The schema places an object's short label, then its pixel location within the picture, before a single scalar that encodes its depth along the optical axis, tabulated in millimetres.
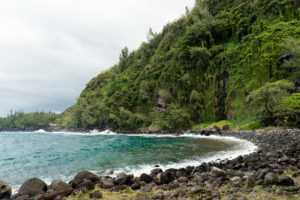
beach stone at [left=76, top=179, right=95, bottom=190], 8328
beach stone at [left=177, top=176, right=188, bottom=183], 8876
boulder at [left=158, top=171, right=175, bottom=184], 8930
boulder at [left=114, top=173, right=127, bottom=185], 9005
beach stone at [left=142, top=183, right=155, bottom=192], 7860
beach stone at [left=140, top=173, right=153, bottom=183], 9547
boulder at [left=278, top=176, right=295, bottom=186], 6187
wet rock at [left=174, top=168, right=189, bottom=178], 10056
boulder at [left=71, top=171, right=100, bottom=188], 9182
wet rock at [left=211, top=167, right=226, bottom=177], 8916
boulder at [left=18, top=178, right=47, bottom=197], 8359
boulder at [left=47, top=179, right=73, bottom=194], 8181
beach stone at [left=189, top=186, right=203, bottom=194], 6543
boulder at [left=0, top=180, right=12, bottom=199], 7809
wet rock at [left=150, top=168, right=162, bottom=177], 11280
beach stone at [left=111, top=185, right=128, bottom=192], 8041
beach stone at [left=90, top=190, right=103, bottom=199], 7155
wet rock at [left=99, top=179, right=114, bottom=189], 8441
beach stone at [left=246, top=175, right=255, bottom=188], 6626
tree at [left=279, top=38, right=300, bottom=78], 34000
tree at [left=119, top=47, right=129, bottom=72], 122688
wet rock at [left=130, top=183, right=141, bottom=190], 8250
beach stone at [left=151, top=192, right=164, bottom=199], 6613
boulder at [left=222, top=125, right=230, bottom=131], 41688
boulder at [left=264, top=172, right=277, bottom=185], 6457
